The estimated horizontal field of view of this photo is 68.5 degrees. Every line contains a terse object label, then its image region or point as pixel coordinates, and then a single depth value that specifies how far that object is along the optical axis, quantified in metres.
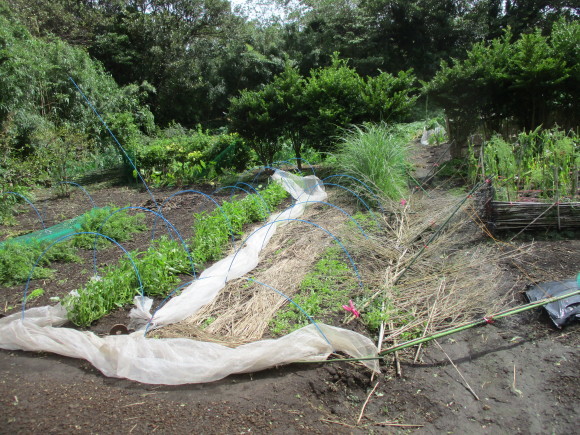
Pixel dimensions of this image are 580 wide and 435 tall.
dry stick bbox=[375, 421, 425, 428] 2.22
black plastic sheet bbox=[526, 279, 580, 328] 2.88
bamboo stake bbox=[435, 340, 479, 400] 2.42
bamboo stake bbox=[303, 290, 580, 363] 2.57
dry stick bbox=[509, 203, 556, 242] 4.17
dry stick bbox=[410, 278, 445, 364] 2.73
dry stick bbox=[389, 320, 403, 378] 2.60
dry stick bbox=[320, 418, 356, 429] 2.20
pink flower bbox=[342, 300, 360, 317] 3.05
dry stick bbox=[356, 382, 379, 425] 2.26
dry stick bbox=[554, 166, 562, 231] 4.14
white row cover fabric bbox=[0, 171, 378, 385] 2.51
